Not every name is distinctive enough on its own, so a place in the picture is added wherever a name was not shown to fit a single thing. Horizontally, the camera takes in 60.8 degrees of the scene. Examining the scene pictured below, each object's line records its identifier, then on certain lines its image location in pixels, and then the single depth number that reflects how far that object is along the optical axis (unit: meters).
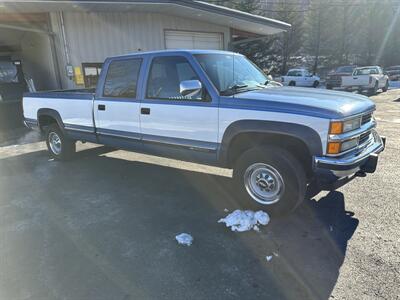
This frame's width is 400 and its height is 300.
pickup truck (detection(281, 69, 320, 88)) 25.56
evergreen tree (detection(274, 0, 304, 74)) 39.47
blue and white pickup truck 3.61
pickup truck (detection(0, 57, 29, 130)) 15.83
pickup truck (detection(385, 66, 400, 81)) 31.90
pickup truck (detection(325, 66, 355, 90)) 21.12
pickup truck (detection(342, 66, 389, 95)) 19.56
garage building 11.61
